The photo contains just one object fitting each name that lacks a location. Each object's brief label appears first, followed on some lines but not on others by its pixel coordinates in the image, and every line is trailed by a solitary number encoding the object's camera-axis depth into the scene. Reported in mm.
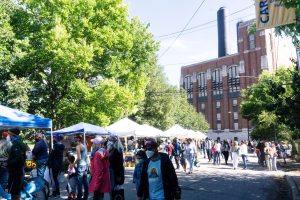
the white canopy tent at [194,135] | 33844
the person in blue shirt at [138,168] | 8664
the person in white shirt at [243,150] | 22641
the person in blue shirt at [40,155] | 10602
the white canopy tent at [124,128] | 23375
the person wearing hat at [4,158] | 9312
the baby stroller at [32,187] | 8594
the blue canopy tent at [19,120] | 12852
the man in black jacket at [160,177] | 5531
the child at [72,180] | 9690
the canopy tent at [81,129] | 19391
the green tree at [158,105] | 49938
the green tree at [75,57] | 23469
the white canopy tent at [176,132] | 31144
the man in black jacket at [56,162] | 10859
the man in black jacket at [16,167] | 8195
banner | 9648
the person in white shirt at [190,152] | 19219
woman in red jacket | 8195
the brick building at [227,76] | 71438
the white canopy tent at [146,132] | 23927
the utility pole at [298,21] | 8775
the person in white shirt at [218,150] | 25719
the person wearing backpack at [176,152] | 22297
